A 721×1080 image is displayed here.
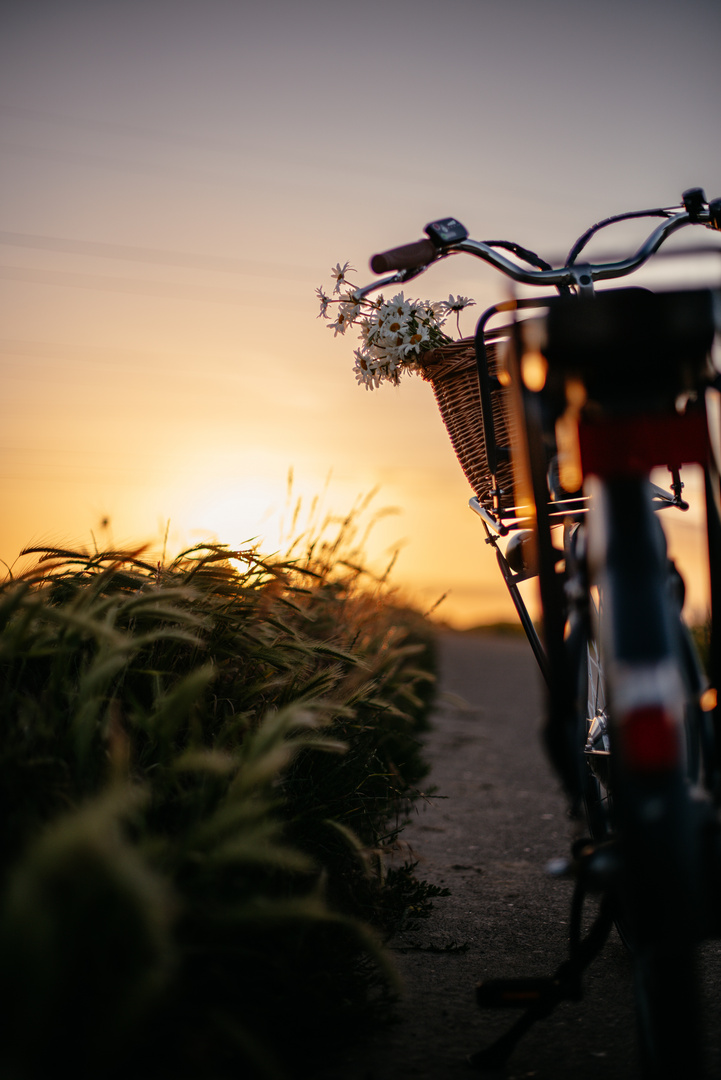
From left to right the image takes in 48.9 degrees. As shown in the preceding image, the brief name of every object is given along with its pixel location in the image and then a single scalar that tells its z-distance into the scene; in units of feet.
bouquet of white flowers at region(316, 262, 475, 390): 8.48
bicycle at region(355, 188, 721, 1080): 4.42
